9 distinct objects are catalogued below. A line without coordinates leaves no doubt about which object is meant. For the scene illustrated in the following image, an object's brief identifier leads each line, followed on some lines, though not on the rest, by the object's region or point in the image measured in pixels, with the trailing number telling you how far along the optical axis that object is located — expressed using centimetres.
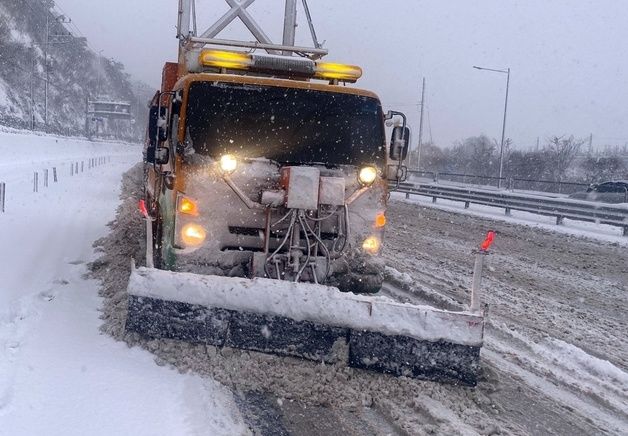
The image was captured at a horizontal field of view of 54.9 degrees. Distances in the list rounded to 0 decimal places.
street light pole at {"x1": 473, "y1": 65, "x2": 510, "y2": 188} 3421
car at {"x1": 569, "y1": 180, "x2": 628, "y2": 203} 2827
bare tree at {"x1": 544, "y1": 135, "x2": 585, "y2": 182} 4556
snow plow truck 456
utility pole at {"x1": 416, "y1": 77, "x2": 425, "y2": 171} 5097
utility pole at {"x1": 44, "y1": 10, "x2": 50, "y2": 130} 4561
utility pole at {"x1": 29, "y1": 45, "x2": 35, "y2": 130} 4102
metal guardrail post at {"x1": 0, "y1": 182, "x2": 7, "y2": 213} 1282
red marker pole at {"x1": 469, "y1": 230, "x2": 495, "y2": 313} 459
